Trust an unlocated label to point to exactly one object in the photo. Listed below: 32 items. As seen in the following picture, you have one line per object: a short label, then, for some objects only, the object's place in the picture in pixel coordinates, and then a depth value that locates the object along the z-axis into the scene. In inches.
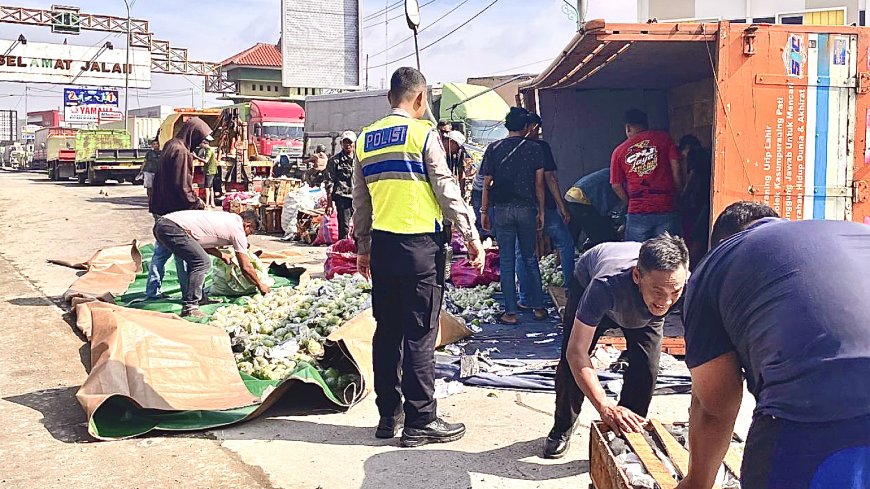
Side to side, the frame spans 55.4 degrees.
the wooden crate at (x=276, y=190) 654.5
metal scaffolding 1692.9
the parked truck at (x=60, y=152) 1346.0
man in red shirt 285.1
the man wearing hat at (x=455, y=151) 402.0
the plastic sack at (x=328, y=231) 523.2
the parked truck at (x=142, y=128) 1840.6
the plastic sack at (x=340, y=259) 366.6
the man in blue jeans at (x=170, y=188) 331.3
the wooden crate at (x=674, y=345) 250.4
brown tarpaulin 200.2
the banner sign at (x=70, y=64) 1952.5
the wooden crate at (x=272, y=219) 621.3
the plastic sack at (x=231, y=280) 335.0
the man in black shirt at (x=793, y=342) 80.0
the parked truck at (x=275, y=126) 1075.3
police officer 183.0
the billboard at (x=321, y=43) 797.2
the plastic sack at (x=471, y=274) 351.6
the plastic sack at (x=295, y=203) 587.8
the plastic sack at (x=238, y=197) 708.7
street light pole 1511.0
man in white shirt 296.0
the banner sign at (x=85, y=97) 2405.3
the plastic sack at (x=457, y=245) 381.7
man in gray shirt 126.6
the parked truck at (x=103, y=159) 1229.1
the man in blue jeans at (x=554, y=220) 302.7
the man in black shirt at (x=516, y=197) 295.9
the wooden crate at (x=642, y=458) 122.3
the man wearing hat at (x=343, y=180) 438.0
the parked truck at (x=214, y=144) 846.1
